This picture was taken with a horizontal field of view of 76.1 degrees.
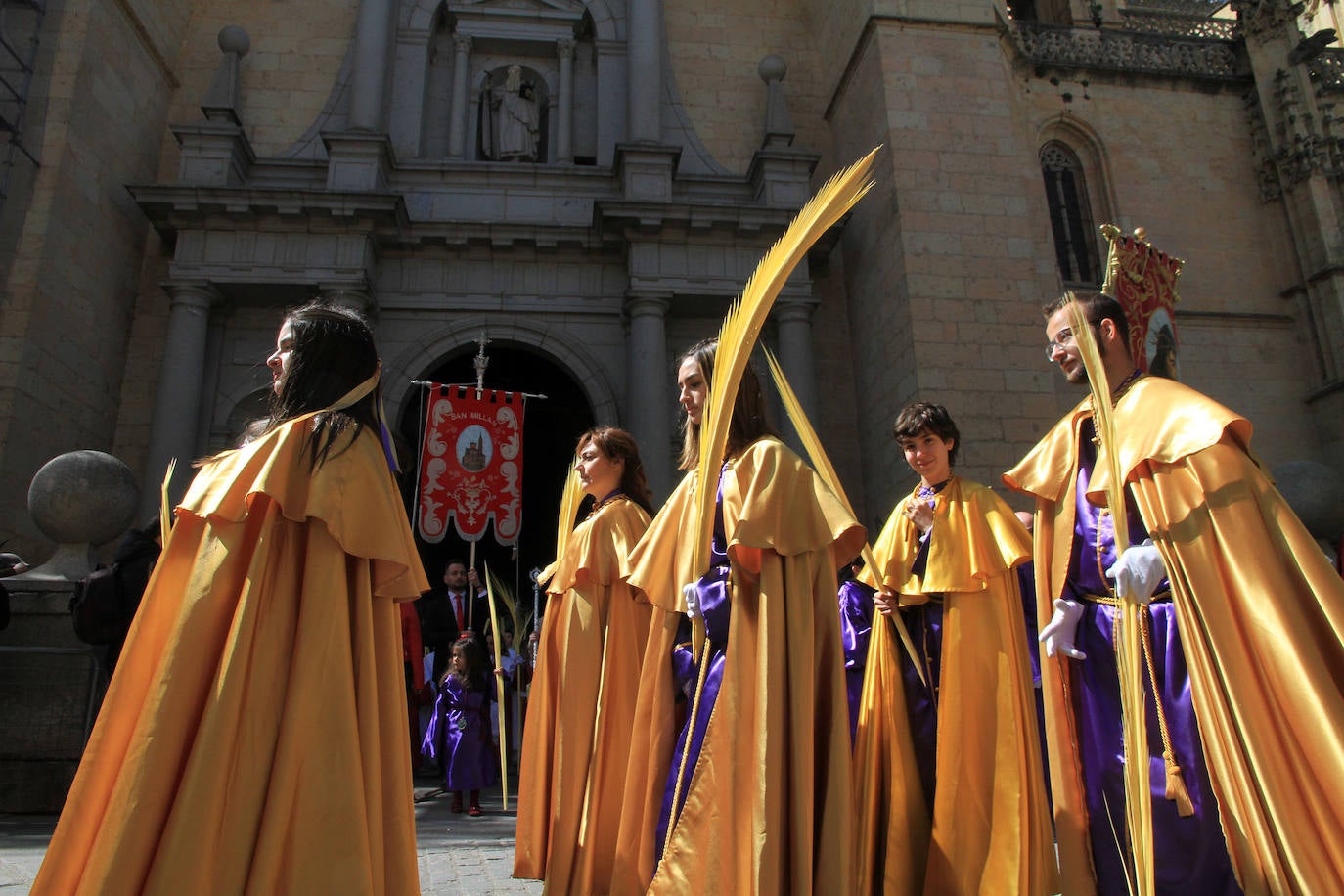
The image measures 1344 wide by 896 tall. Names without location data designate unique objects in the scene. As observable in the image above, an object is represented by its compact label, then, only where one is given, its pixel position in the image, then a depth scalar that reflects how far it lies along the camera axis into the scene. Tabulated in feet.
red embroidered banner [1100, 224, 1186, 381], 20.54
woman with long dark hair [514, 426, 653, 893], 11.21
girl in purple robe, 20.83
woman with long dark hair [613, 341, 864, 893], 7.92
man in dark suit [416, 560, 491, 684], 26.86
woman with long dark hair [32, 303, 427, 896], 6.08
